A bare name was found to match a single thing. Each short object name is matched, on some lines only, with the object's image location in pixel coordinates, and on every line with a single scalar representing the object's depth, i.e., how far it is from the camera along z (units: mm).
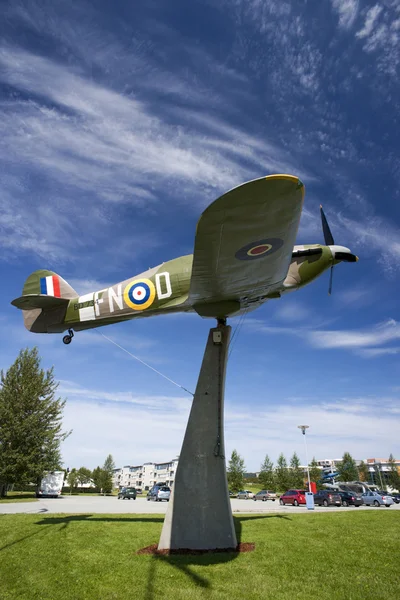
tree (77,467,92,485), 84162
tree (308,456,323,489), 71506
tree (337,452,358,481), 75438
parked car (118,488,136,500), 40412
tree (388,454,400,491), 73750
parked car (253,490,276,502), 42625
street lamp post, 33375
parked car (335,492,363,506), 27161
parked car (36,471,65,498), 38219
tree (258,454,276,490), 59719
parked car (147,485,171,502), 35656
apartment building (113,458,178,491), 115650
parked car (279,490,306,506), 29203
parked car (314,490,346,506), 27141
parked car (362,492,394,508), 28016
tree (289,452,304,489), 57550
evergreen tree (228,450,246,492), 54594
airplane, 7102
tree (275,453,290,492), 57938
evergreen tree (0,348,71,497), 31578
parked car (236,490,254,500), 50031
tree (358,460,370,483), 98875
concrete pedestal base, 9352
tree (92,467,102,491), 73281
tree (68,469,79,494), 74150
